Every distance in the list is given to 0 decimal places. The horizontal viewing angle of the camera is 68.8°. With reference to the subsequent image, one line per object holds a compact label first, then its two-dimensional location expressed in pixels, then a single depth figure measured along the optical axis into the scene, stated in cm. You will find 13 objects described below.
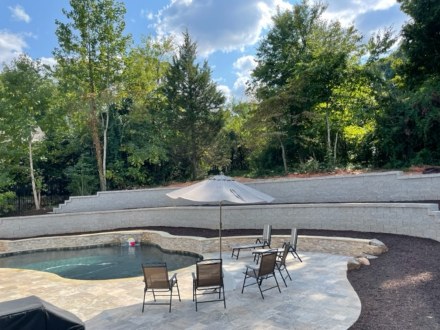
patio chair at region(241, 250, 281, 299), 616
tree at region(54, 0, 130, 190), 1761
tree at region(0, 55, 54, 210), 1619
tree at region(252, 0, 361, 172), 1611
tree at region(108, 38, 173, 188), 1933
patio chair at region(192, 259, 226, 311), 583
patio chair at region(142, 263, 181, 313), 585
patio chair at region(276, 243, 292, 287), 724
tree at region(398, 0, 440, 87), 1412
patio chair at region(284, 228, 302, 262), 895
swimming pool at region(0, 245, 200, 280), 956
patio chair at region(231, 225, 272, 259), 953
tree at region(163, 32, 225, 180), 2012
